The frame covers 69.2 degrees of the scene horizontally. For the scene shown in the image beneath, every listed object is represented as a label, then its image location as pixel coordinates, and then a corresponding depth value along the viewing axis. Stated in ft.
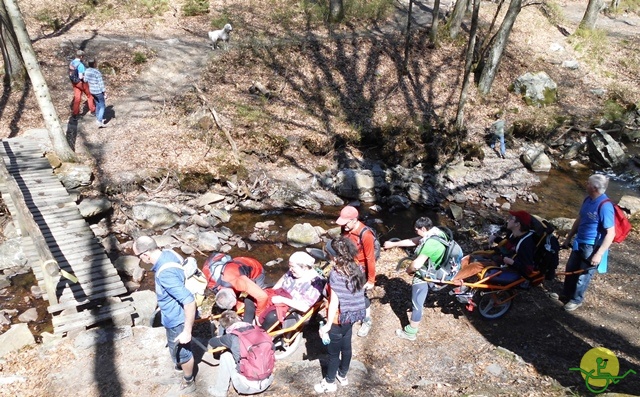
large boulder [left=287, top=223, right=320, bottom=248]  36.17
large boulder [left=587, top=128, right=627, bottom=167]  52.34
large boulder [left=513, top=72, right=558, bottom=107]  62.80
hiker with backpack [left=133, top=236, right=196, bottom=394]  14.94
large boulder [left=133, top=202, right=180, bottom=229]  36.60
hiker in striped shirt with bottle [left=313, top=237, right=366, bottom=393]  15.99
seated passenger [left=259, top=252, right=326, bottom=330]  19.13
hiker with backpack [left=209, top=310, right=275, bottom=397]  16.81
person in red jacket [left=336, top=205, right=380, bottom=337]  19.27
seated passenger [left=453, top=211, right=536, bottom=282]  20.92
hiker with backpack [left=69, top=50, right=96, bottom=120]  40.96
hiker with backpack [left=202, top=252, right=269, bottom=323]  18.95
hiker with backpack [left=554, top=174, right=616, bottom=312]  19.83
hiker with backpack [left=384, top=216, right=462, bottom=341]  19.56
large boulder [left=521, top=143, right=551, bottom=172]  51.11
